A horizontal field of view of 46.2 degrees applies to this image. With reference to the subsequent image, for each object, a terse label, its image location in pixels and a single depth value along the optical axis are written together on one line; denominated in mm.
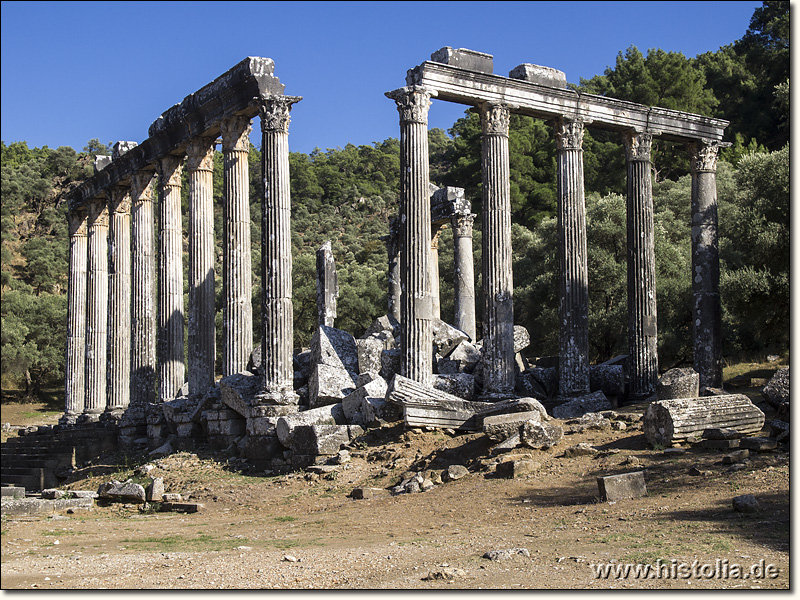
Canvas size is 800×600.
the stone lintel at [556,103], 21375
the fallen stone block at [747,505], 11164
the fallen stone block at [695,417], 15359
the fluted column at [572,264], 23156
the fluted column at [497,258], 21734
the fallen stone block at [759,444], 14172
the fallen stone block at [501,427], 16859
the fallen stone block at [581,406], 21750
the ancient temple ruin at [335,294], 20469
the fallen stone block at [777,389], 17506
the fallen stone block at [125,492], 16578
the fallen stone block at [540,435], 16219
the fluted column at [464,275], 28641
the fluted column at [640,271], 24158
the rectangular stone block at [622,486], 12383
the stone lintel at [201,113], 21266
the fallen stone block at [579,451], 15680
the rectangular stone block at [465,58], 21688
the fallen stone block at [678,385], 17969
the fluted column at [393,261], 29739
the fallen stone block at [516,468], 14914
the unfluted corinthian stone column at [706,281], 24125
